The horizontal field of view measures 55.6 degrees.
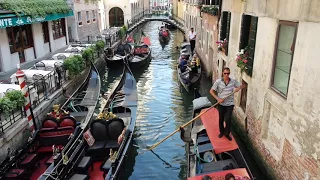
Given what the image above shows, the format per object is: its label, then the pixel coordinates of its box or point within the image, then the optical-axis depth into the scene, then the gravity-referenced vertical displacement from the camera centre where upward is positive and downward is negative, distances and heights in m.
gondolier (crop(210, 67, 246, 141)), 5.27 -1.53
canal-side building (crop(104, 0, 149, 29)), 29.53 -0.47
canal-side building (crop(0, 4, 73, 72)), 9.72 -1.21
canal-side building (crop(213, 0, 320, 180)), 3.88 -1.19
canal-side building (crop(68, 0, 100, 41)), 16.72 -0.80
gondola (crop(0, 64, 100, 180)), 5.19 -2.60
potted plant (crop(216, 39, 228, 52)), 8.59 -1.08
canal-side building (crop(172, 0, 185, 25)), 30.80 -0.44
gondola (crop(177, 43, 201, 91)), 10.55 -2.43
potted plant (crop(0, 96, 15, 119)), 5.62 -1.80
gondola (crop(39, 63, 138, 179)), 5.16 -2.62
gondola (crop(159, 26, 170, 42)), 24.08 -2.27
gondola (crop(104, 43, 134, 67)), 14.48 -2.36
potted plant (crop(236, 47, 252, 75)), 6.40 -1.14
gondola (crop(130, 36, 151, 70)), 14.46 -2.49
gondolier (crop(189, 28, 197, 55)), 17.36 -1.74
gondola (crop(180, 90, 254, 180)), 4.46 -2.40
